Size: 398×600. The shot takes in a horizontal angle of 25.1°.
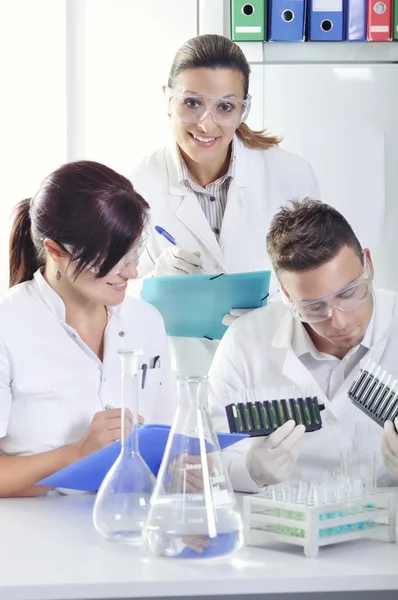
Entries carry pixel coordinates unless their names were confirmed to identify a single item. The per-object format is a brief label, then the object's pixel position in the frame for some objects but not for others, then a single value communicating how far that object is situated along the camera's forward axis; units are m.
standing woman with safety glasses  2.47
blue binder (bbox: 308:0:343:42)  3.22
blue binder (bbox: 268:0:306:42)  3.22
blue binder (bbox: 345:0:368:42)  3.23
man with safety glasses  1.83
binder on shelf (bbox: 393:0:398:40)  3.22
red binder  3.21
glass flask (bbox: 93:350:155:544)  1.29
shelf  3.31
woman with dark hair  1.77
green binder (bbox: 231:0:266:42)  3.24
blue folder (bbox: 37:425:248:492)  1.38
